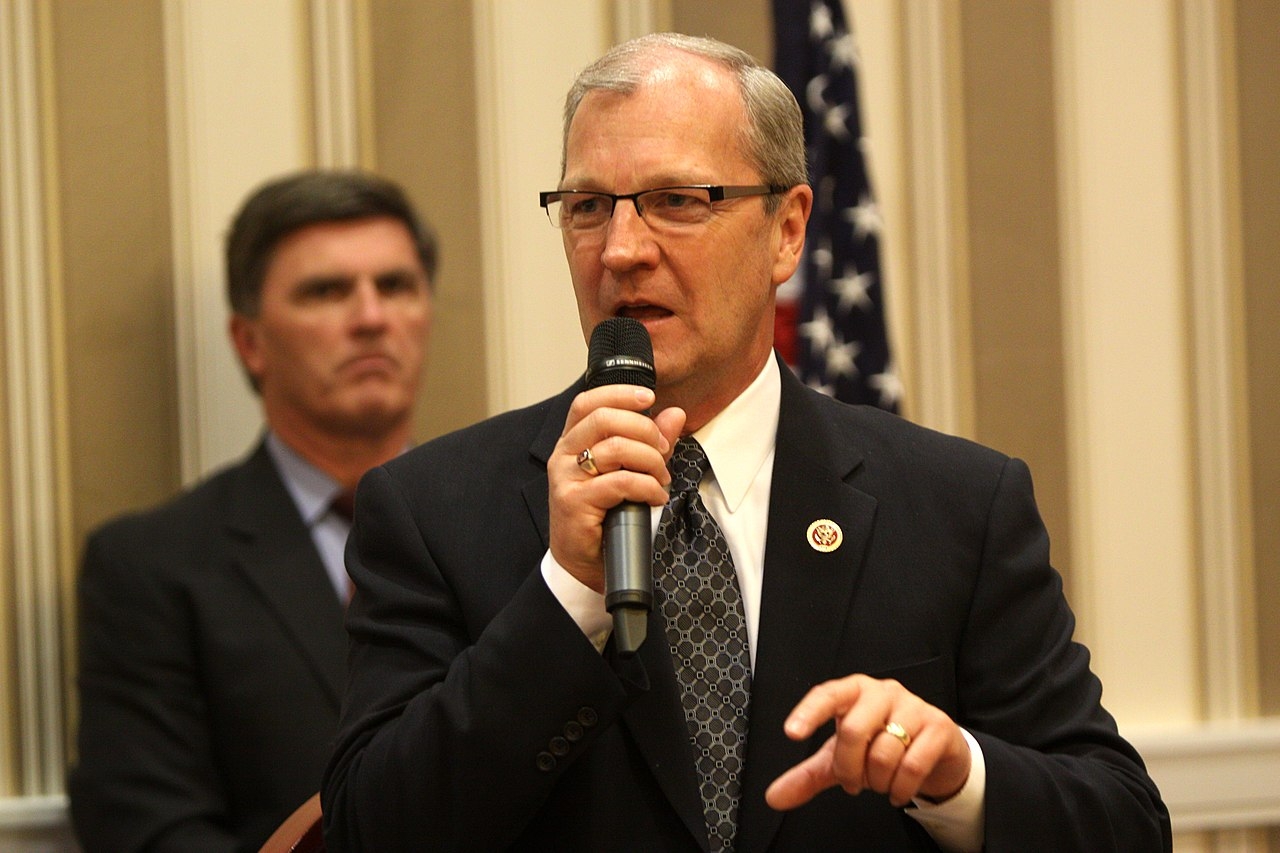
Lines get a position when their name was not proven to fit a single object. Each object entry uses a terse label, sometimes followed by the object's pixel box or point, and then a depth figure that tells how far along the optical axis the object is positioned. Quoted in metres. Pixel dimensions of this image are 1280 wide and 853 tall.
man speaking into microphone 3.32
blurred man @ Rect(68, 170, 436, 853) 6.30
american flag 7.05
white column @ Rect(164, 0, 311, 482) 7.11
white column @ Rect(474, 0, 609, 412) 7.36
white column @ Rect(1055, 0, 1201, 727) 7.89
